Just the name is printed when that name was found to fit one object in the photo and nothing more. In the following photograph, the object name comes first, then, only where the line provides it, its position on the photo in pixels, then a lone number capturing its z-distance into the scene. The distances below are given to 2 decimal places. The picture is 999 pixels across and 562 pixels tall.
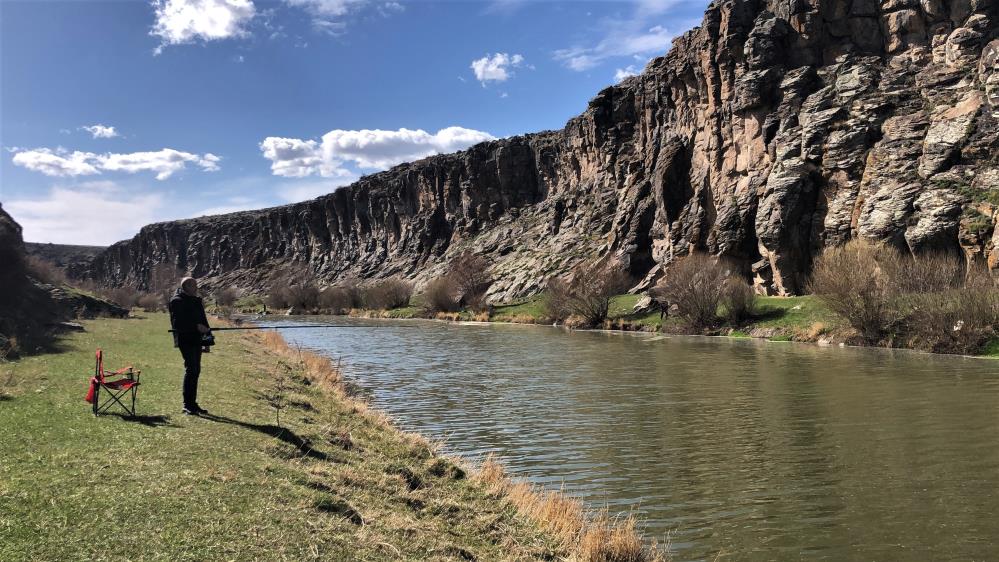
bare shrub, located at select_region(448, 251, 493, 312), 97.59
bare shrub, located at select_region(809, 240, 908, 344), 39.16
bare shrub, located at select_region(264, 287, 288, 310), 137.75
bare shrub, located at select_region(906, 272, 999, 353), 34.06
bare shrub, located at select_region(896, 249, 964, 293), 38.94
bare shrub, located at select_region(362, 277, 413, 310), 112.56
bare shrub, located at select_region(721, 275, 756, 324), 53.50
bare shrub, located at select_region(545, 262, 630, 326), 67.19
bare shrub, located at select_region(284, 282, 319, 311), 129.38
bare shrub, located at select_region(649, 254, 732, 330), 55.00
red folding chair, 11.89
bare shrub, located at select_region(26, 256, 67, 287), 45.08
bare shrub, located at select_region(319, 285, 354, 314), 121.39
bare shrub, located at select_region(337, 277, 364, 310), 121.81
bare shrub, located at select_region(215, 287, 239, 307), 156.18
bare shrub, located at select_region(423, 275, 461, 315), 96.81
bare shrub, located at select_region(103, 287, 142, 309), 106.24
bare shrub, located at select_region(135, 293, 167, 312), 103.31
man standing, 12.85
